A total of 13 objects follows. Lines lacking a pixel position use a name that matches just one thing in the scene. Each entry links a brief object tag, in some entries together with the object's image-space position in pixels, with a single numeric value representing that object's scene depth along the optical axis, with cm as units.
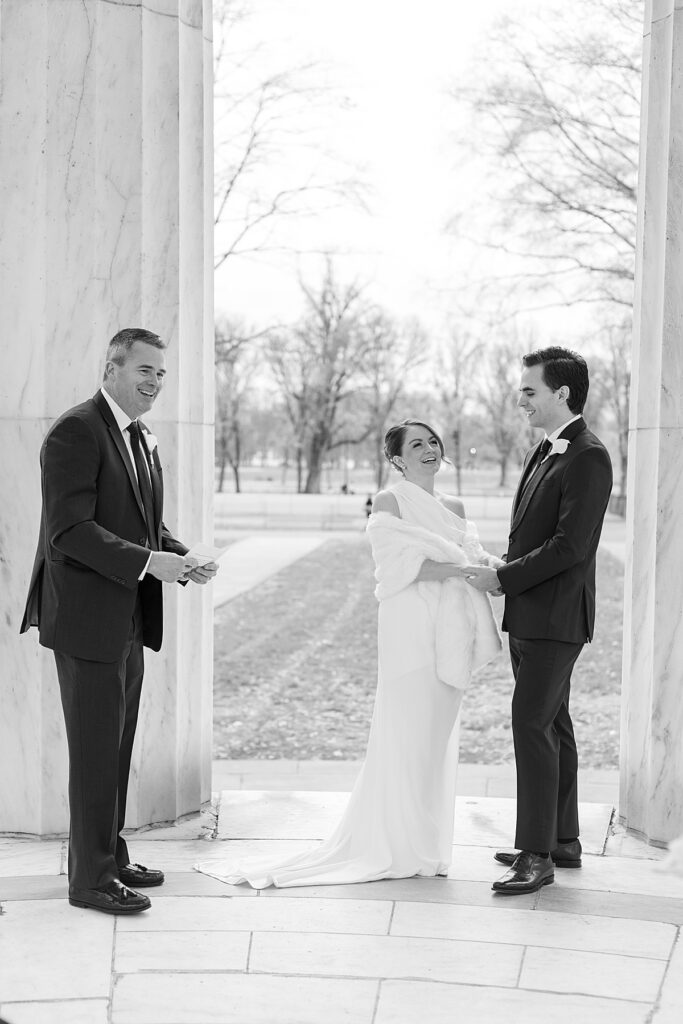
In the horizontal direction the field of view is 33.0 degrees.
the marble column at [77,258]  533
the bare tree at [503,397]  3878
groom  466
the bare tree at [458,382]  4013
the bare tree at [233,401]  4125
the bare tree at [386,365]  4128
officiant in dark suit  423
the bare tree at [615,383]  2899
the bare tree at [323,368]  4012
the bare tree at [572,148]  1486
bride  483
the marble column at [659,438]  529
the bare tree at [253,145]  1477
